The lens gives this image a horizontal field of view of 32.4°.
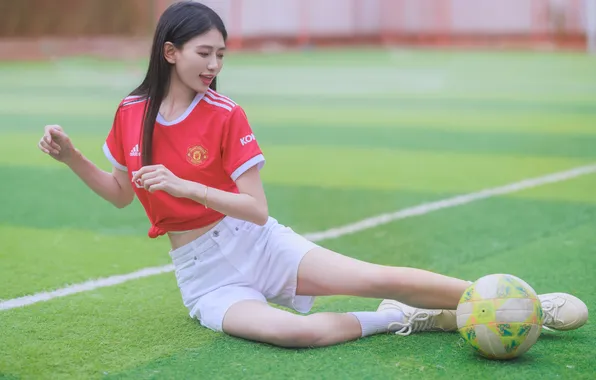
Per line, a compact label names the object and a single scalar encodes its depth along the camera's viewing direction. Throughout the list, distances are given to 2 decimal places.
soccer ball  3.98
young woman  4.26
